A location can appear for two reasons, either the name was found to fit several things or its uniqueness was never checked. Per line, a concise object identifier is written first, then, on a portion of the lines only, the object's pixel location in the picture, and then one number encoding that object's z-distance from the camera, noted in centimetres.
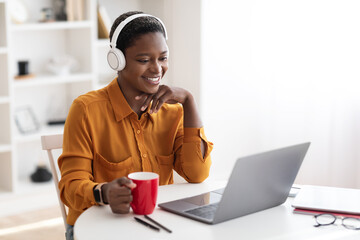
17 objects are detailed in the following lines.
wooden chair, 187
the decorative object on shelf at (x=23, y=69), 352
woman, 169
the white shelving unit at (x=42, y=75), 344
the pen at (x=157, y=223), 136
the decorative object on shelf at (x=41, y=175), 362
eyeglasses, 142
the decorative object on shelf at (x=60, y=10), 365
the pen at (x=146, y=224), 137
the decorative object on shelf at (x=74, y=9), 362
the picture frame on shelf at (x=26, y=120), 360
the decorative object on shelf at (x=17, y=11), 344
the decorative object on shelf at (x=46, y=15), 358
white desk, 134
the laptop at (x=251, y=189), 136
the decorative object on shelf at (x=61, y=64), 365
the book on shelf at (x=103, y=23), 374
